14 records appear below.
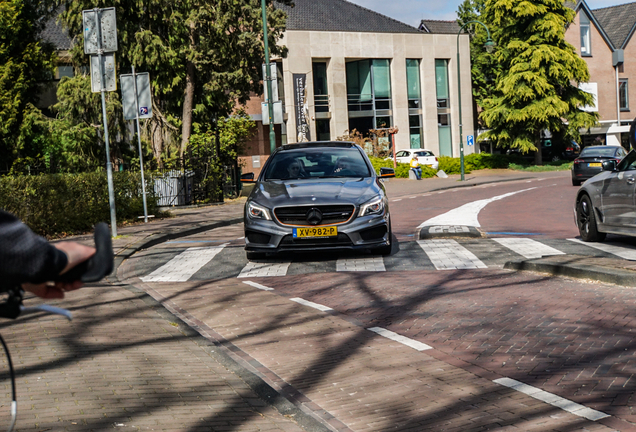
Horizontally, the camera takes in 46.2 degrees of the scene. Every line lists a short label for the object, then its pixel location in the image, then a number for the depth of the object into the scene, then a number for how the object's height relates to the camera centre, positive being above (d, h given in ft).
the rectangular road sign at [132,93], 54.34 +6.29
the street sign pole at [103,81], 41.86 +5.68
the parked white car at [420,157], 146.44 +1.70
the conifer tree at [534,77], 158.40 +17.53
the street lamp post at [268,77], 91.09 +11.78
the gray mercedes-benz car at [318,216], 31.96 -1.99
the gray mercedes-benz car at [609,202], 33.06 -2.19
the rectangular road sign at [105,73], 42.96 +6.21
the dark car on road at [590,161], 89.56 -0.47
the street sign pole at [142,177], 54.39 +0.07
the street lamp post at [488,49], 116.26 +18.00
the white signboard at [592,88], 200.23 +18.37
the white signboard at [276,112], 89.07 +7.22
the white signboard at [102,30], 41.22 +8.36
